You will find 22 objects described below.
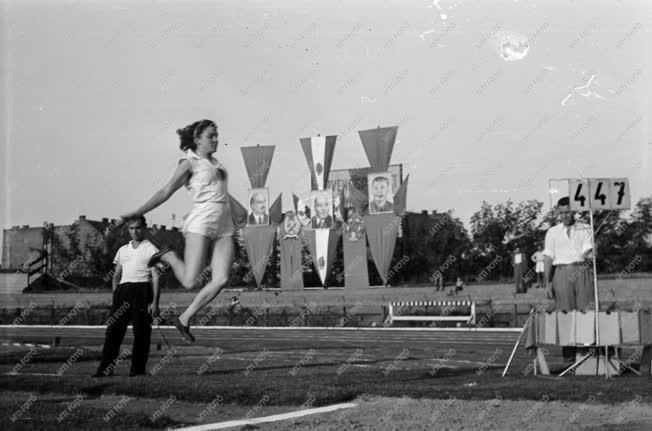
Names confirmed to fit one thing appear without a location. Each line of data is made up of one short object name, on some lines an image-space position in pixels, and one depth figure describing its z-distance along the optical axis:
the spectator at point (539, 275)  36.35
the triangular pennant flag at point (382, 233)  47.00
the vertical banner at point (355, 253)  48.38
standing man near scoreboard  12.72
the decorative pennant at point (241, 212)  48.87
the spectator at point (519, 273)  40.88
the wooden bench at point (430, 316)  35.70
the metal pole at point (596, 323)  11.45
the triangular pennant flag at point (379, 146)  47.03
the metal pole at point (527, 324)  11.96
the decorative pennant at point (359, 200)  49.81
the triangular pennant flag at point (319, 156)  48.78
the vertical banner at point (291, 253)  50.66
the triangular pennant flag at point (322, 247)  48.78
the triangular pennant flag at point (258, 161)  48.22
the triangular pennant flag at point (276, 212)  51.72
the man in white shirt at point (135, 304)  12.18
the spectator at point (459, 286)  44.26
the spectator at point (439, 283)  45.83
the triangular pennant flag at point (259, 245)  50.22
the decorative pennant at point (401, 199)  47.72
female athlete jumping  8.42
